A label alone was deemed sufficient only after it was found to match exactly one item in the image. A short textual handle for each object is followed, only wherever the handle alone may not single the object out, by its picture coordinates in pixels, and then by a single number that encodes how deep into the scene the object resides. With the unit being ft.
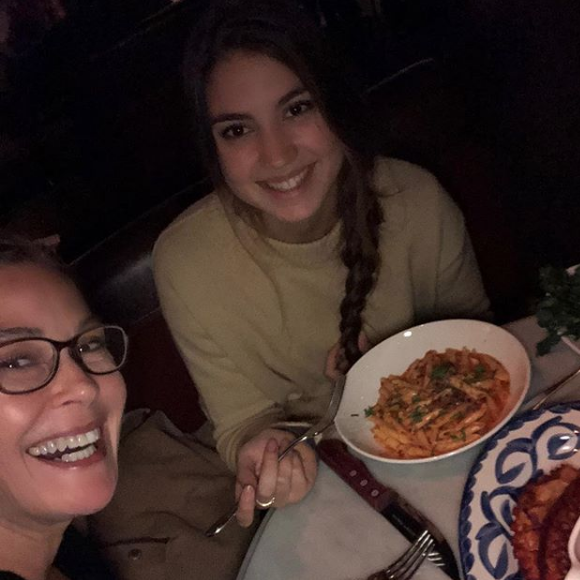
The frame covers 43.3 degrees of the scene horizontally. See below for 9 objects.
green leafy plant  3.79
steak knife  3.38
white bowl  4.11
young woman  4.55
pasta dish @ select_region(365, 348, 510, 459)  3.89
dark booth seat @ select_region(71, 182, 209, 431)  5.92
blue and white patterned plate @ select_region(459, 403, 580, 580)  3.25
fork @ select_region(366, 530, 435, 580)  3.35
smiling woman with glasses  3.64
